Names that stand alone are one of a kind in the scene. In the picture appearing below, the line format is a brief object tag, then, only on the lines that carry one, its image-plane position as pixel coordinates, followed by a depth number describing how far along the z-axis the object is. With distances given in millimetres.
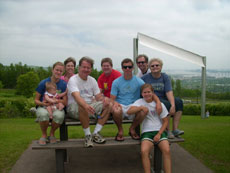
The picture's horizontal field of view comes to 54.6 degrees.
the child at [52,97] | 3719
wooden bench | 3459
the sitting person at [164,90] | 3979
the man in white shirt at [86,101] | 3584
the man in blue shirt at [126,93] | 3795
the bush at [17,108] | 17688
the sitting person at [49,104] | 3523
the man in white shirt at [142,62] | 4645
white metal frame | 11523
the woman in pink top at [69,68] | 4785
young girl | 3381
